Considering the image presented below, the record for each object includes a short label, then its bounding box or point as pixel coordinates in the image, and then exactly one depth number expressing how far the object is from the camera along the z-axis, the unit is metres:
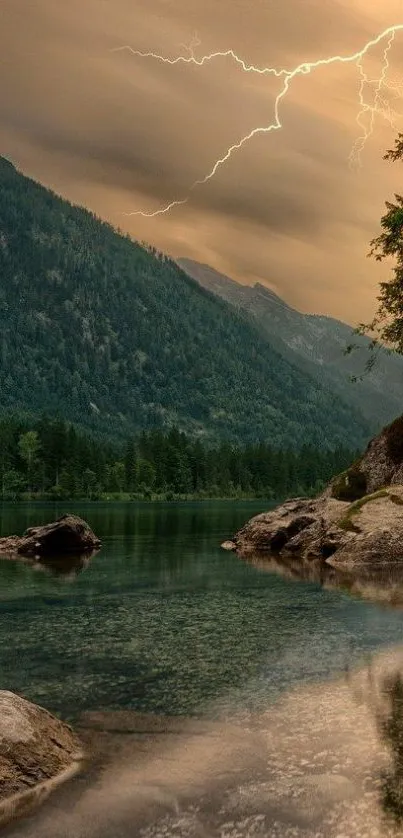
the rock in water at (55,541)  46.91
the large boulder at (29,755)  9.39
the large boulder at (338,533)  37.22
